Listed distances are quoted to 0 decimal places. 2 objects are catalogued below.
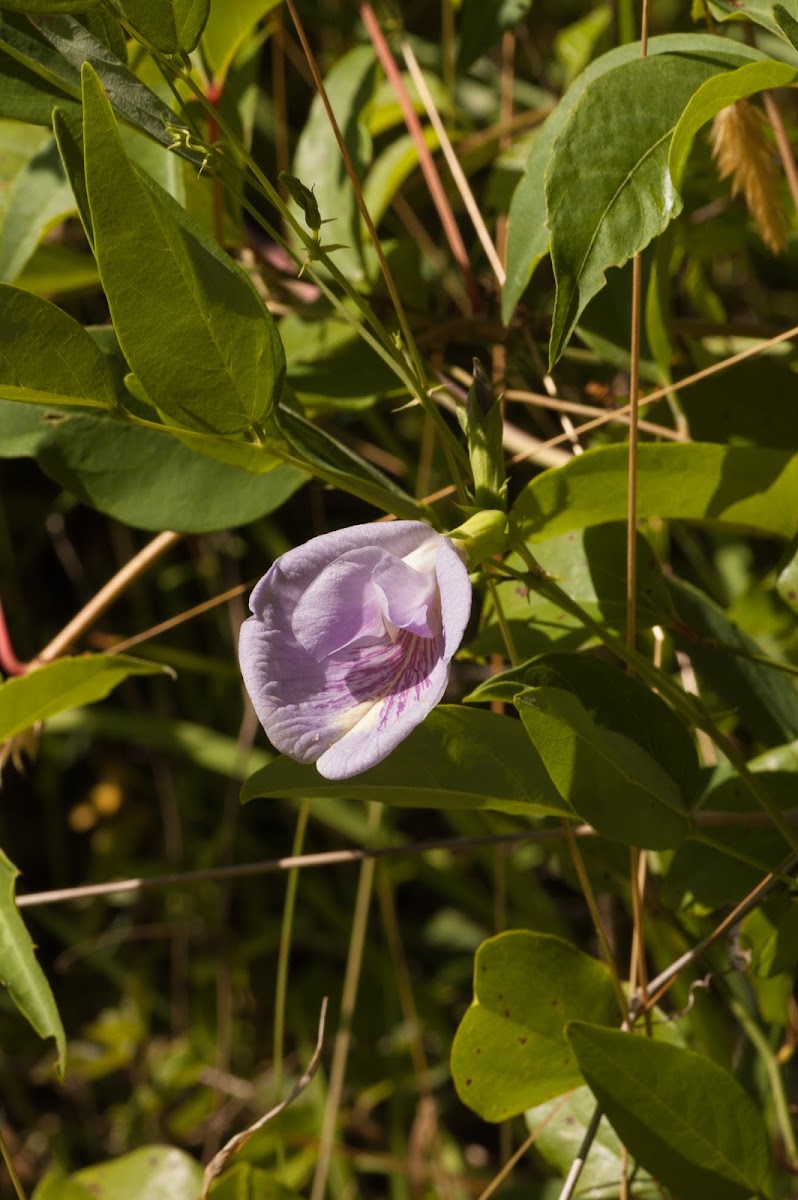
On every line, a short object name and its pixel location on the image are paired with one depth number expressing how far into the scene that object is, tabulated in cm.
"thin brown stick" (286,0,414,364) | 53
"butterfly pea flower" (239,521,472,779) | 50
